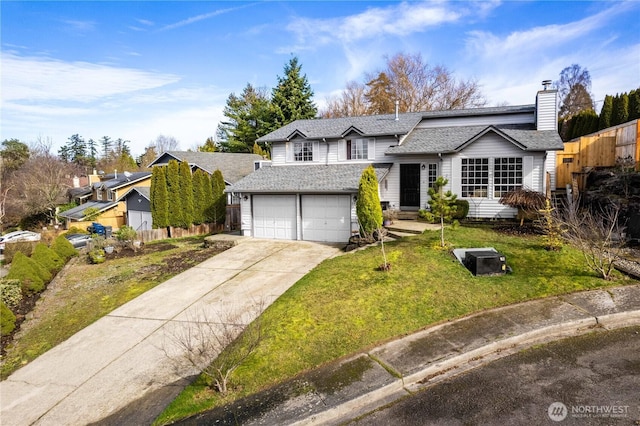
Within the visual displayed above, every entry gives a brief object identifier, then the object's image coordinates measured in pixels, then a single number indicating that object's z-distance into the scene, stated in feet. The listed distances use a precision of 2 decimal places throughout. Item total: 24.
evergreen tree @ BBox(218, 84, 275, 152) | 135.54
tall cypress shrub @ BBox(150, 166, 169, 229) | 73.05
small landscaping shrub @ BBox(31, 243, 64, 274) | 47.05
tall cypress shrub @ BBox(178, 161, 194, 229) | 73.87
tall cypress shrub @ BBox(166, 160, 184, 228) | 73.51
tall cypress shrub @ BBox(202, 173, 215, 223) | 74.95
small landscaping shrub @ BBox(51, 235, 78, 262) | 54.75
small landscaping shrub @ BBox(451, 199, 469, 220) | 51.52
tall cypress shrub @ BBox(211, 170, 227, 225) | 75.66
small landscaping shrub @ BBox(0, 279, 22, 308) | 34.86
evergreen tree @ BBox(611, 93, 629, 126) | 73.05
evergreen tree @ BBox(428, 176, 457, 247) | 38.11
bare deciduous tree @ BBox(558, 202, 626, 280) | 29.73
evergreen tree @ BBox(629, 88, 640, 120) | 71.92
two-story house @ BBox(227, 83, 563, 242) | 51.47
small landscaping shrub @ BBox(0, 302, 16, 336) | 28.60
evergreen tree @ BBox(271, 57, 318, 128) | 129.18
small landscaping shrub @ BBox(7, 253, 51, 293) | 38.55
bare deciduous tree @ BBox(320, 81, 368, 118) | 144.97
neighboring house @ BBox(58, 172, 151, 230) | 106.83
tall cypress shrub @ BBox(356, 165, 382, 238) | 46.60
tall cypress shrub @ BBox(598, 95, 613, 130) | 74.84
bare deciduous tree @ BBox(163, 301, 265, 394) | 19.67
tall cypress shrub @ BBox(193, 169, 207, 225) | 74.69
